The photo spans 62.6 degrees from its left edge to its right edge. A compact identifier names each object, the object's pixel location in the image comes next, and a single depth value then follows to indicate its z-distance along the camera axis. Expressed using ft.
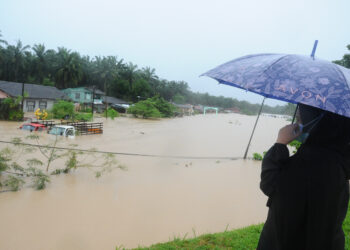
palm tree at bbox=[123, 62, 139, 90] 165.78
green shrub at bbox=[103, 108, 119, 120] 101.29
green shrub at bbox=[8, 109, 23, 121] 75.86
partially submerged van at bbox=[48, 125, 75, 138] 56.87
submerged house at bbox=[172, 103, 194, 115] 195.83
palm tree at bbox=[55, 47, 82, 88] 138.82
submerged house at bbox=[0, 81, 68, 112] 91.37
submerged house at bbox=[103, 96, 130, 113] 137.69
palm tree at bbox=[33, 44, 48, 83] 135.33
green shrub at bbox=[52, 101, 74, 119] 83.92
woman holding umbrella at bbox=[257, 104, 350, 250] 4.70
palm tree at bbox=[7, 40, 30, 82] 122.62
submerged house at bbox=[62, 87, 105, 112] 128.98
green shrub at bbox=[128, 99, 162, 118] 122.52
